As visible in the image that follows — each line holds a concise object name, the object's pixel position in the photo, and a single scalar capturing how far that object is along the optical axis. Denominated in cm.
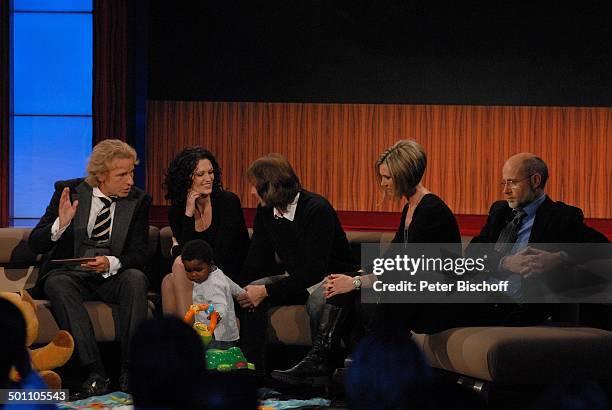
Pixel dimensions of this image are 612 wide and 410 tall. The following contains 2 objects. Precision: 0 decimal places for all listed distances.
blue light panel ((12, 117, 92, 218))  1305
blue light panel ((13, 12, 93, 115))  1290
